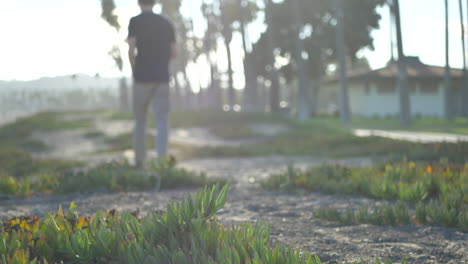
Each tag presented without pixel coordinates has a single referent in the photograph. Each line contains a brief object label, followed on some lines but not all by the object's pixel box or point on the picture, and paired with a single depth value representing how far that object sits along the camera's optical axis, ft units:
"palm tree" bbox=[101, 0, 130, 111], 135.95
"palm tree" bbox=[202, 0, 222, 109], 166.40
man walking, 21.99
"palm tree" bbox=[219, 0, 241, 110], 140.46
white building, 115.44
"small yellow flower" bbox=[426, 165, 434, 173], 16.54
